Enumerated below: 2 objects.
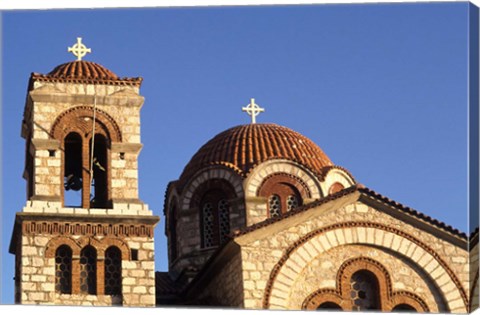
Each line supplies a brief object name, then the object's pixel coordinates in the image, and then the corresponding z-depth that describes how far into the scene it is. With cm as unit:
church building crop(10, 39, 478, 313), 3409
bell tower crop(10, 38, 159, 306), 3459
